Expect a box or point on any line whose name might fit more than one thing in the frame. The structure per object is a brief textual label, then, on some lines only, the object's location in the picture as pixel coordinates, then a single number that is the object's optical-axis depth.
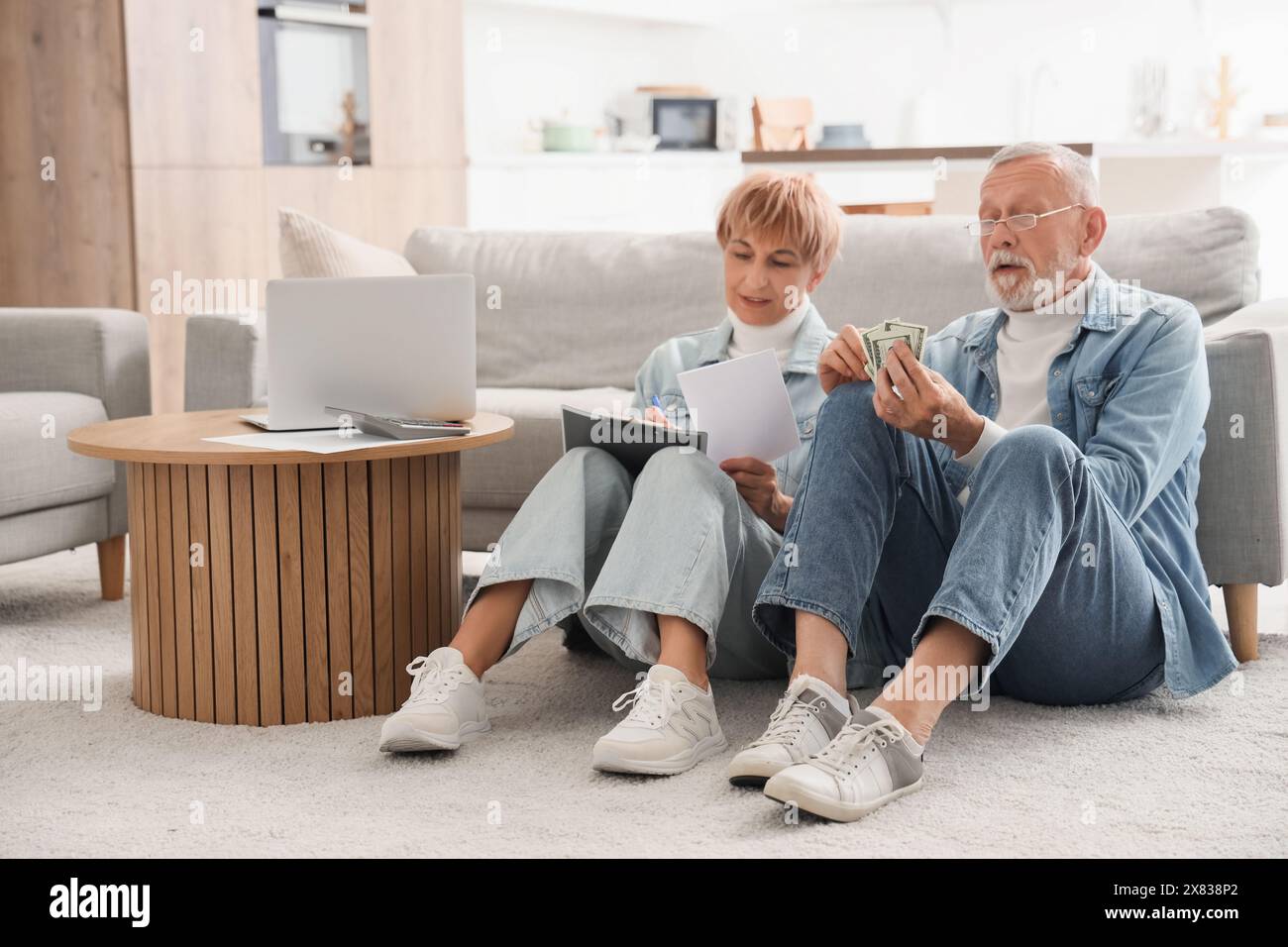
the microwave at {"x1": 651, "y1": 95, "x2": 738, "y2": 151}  6.42
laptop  1.96
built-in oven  4.73
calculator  1.95
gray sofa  2.22
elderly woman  1.78
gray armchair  2.61
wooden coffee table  1.91
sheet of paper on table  1.87
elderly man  1.62
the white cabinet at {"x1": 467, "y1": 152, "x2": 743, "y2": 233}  5.85
